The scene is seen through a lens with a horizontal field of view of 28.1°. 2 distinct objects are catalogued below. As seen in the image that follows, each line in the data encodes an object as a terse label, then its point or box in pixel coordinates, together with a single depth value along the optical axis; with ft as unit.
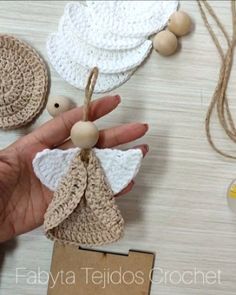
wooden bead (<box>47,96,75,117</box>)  2.40
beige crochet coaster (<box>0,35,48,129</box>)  2.41
